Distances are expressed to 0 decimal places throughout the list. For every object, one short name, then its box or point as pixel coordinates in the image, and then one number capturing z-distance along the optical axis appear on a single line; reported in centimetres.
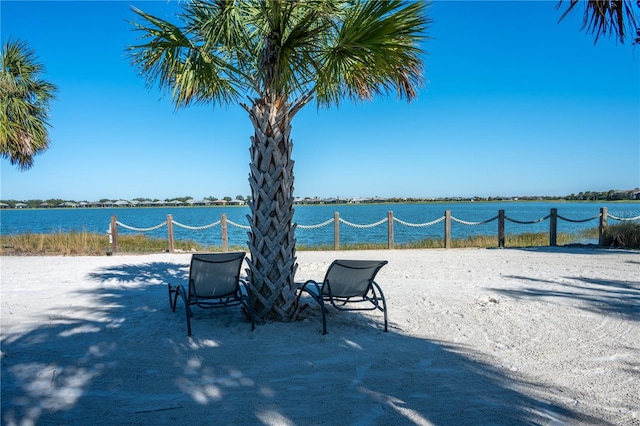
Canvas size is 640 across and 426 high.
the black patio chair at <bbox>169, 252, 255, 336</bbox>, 485
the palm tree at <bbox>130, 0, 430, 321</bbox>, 397
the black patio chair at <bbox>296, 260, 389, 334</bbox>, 475
